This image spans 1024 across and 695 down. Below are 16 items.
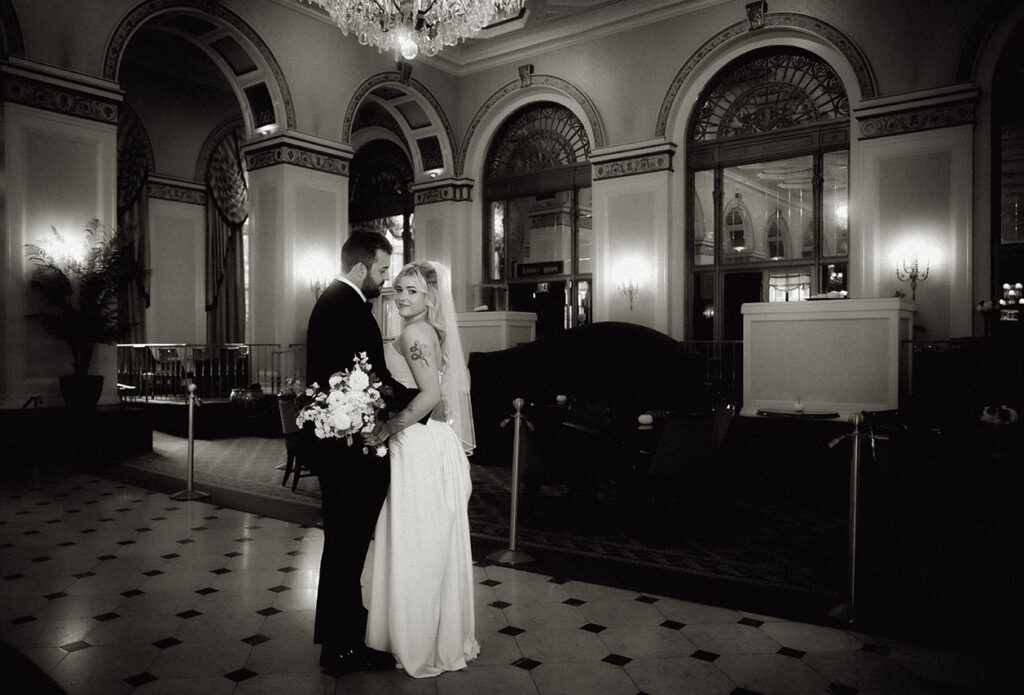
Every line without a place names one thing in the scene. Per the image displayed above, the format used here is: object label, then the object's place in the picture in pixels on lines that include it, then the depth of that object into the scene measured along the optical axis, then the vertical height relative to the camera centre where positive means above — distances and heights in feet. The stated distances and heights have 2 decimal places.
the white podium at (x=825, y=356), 26.18 -0.56
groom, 10.19 -1.73
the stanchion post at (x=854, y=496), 13.26 -2.84
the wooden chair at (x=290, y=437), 24.01 -3.09
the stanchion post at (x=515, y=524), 16.38 -4.05
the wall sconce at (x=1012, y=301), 32.35 +1.77
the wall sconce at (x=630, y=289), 40.04 +2.75
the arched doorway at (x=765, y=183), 36.14 +7.89
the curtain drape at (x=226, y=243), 50.52 +6.64
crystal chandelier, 27.71 +12.08
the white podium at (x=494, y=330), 37.93 +0.54
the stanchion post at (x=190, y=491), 22.93 -4.60
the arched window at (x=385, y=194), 53.11 +10.67
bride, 10.17 -2.37
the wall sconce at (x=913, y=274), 32.17 +2.85
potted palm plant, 29.07 +1.93
